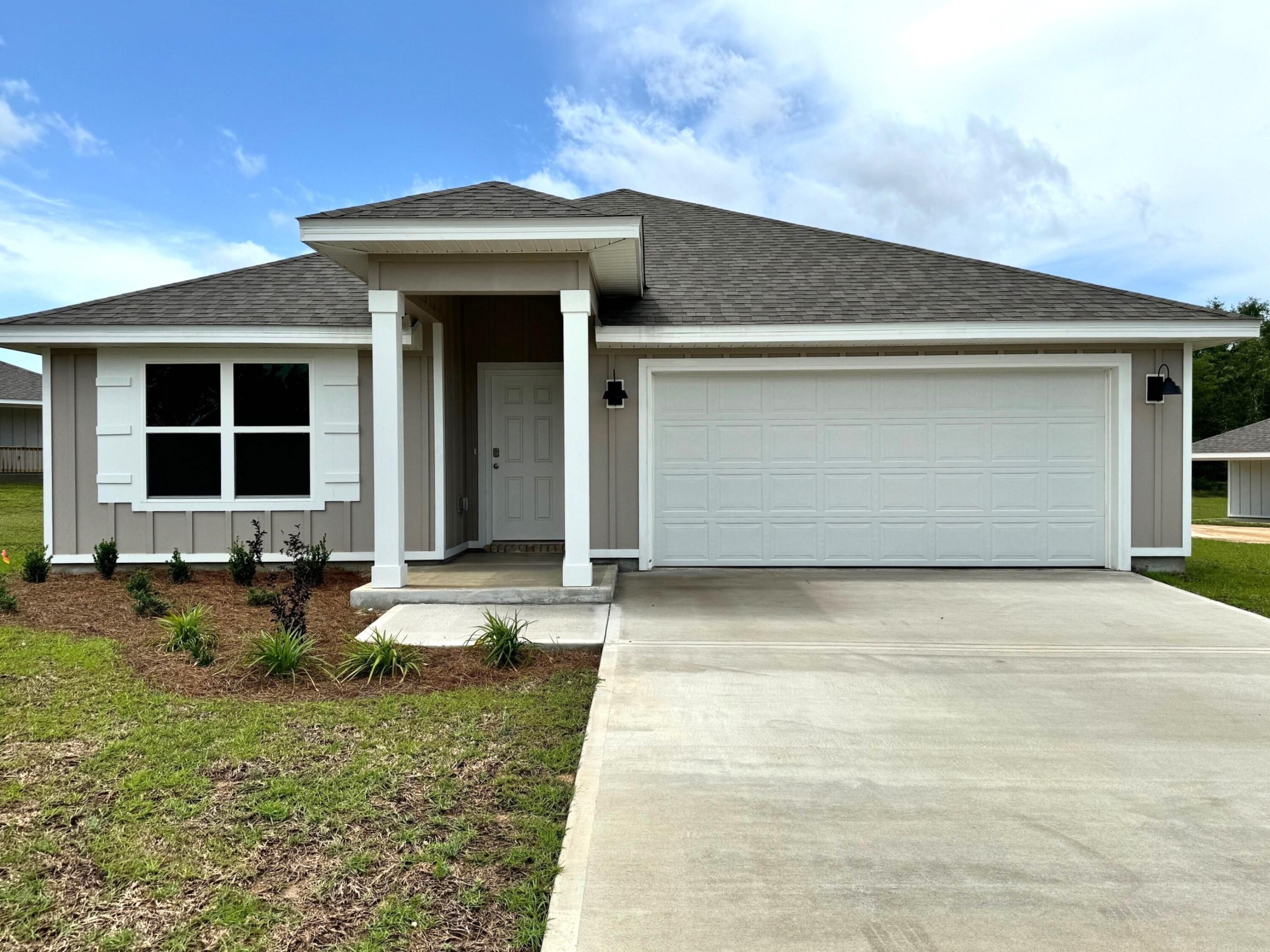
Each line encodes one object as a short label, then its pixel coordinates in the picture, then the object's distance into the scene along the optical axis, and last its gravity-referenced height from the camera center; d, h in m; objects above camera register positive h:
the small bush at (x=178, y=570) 8.15 -1.03
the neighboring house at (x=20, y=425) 22.98 +1.37
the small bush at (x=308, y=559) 7.13 -0.87
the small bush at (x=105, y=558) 8.38 -0.93
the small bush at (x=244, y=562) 8.00 -0.93
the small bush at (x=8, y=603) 6.31 -1.06
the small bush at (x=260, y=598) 6.83 -1.10
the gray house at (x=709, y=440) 8.75 +0.32
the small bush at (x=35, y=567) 7.91 -0.97
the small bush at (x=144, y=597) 6.43 -1.08
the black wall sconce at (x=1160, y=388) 8.60 +0.87
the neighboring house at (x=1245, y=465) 20.22 +0.08
